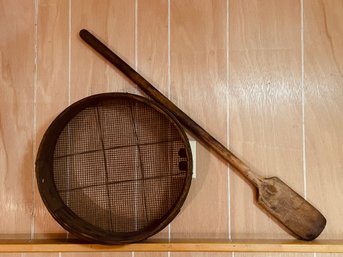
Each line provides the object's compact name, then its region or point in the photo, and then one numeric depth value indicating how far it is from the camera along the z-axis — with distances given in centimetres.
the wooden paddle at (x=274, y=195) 93
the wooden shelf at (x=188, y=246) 89
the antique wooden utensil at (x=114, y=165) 94
